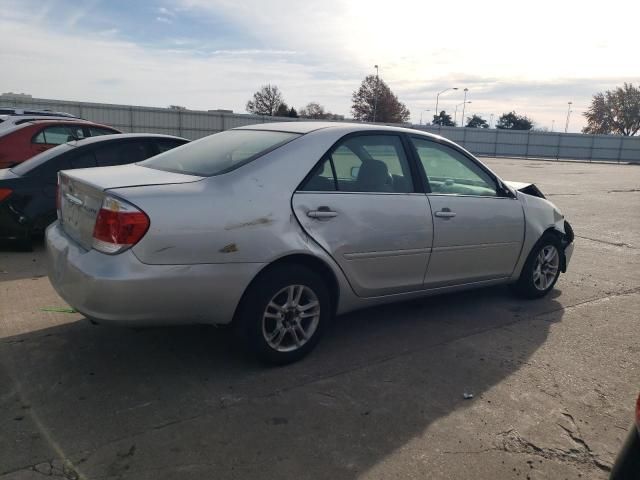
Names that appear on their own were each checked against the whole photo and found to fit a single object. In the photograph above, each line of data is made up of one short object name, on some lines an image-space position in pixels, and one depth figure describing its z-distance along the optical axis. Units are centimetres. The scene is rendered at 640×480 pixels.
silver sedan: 305
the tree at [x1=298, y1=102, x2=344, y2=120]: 6899
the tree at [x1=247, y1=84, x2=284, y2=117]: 6625
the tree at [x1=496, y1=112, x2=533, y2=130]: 8156
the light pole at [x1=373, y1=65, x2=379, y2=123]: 6869
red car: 729
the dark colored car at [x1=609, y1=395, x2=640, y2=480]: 196
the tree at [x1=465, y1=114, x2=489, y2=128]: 9238
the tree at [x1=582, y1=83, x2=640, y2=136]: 7200
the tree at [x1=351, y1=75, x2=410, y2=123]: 6894
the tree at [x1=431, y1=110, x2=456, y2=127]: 8419
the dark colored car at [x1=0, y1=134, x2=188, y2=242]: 587
